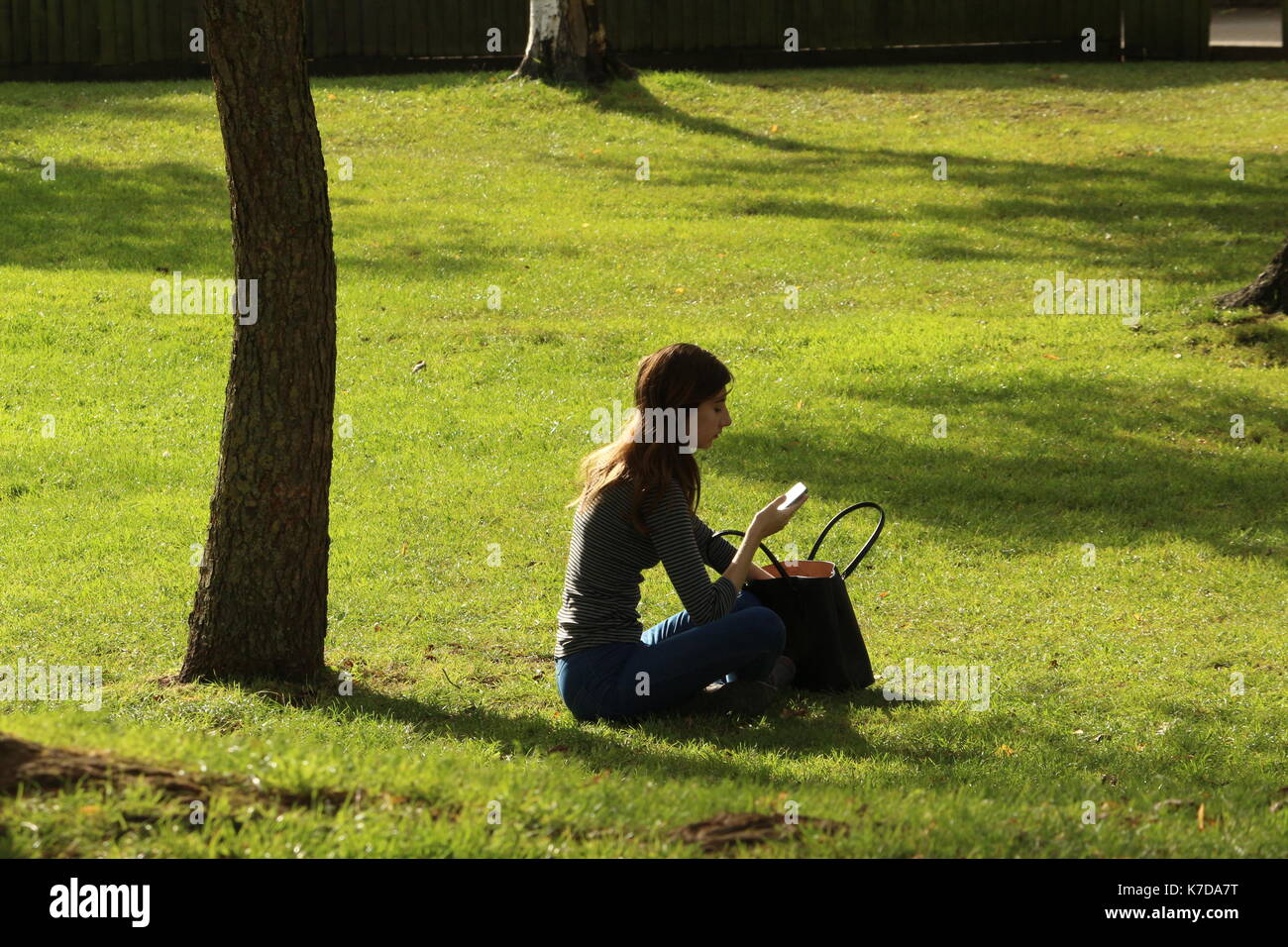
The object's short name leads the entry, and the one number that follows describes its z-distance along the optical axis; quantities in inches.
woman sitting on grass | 434.3
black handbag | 477.1
